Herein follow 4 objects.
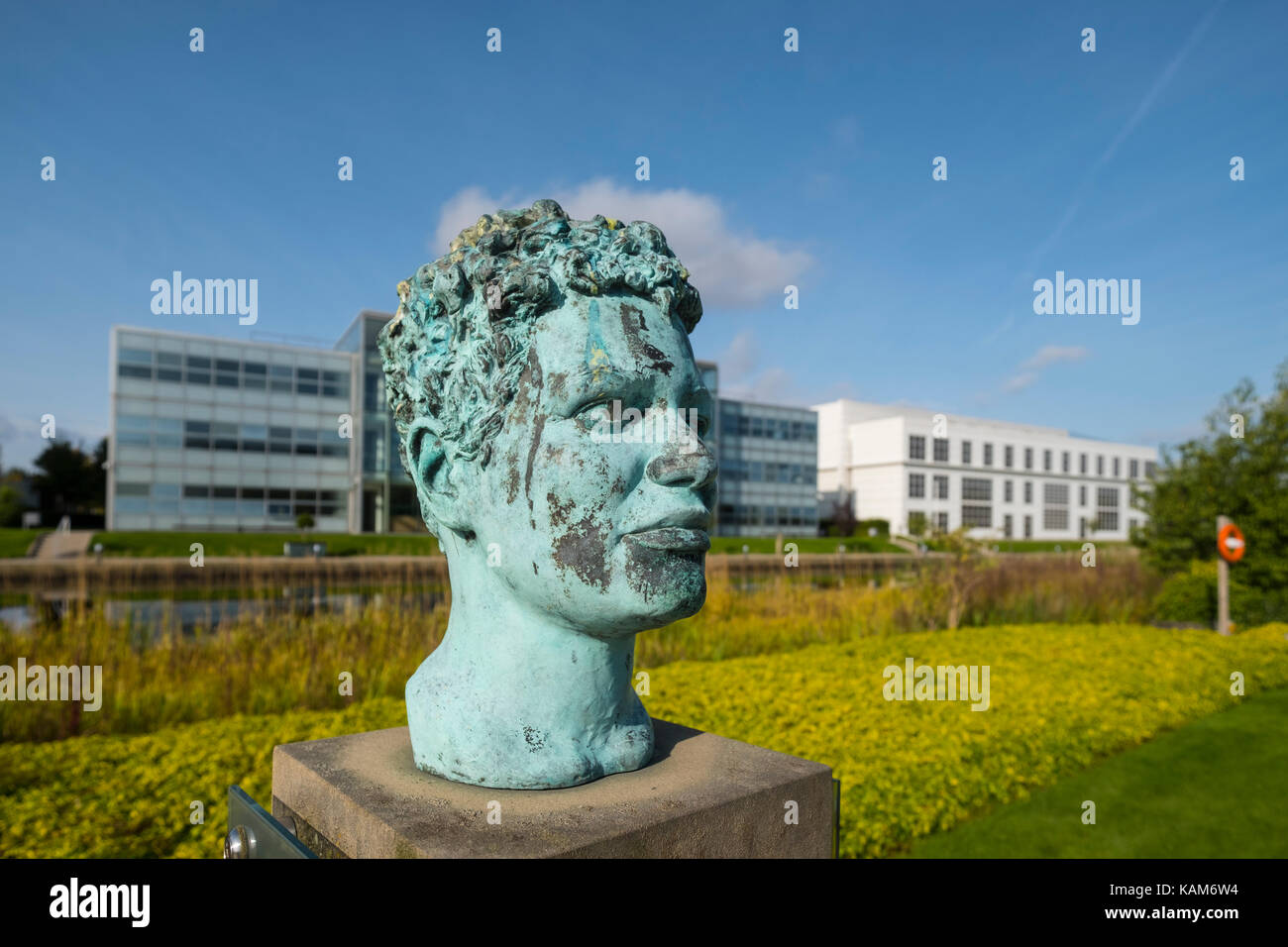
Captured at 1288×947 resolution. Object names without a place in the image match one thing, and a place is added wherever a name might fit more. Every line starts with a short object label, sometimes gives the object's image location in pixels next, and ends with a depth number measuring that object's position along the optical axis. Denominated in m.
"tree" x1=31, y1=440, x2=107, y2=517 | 39.62
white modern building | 50.25
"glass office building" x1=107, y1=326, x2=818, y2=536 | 28.88
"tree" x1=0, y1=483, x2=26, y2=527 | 30.16
